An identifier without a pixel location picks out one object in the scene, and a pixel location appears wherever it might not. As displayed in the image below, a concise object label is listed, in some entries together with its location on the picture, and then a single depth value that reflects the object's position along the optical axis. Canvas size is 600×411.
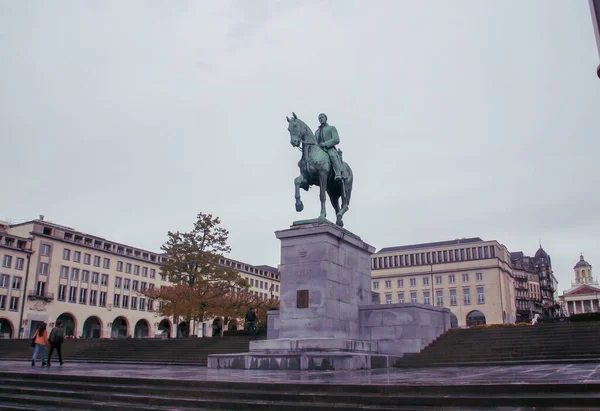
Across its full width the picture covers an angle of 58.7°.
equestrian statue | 20.16
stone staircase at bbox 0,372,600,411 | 7.77
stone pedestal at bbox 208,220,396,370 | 16.88
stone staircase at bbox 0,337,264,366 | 27.05
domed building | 151.43
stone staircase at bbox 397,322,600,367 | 17.62
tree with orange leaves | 46.97
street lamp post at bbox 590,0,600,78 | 6.67
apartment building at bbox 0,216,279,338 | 71.56
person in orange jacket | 20.22
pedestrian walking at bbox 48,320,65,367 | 20.69
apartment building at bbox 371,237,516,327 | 102.81
